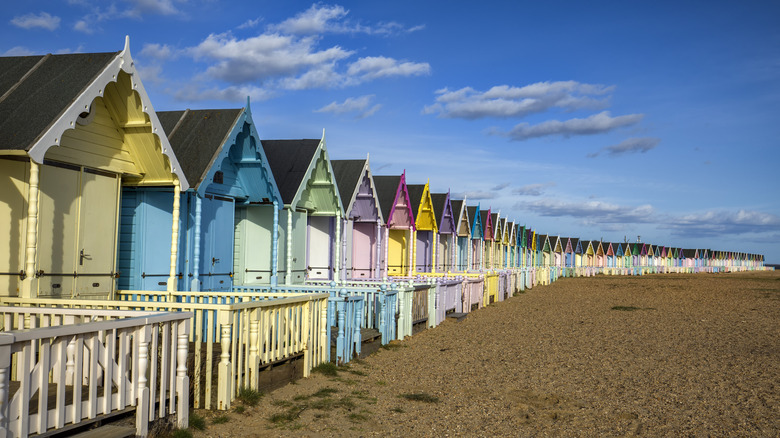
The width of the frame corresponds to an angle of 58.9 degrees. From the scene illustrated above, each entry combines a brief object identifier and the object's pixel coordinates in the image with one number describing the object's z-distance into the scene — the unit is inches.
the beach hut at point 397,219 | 949.8
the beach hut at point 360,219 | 778.2
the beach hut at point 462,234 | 1342.3
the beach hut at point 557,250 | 2856.8
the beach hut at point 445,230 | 1222.9
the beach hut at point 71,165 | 330.3
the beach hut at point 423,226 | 1088.2
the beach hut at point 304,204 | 641.6
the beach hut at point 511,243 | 1936.1
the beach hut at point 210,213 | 455.5
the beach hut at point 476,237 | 1478.8
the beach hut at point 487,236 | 1622.5
